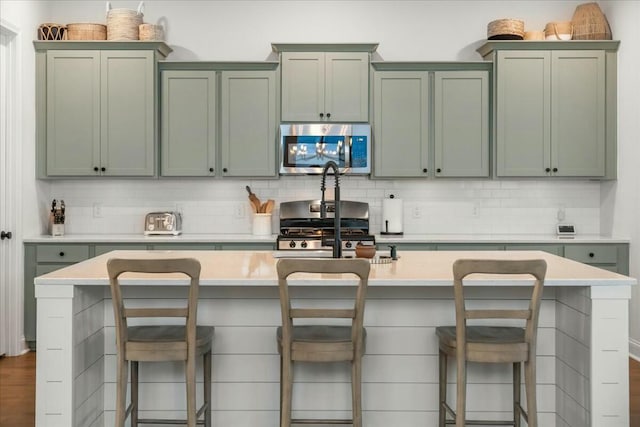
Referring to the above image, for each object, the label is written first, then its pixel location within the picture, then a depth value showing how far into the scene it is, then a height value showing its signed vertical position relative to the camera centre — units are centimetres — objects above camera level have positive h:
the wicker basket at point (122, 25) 518 +160
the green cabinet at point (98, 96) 515 +98
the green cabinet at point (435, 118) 521 +81
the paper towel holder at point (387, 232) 536 -18
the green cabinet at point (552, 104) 518 +92
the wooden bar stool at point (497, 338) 247 -54
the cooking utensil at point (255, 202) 543 +8
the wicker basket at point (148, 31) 522 +155
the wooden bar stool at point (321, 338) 246 -54
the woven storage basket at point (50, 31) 516 +153
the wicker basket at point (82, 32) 518 +154
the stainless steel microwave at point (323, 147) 518 +55
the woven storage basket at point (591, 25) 523 +162
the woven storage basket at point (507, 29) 519 +157
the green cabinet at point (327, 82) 519 +111
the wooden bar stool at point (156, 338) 248 -55
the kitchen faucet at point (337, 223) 299 -6
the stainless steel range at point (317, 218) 510 -6
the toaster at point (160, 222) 536 -9
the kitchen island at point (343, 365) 298 -75
